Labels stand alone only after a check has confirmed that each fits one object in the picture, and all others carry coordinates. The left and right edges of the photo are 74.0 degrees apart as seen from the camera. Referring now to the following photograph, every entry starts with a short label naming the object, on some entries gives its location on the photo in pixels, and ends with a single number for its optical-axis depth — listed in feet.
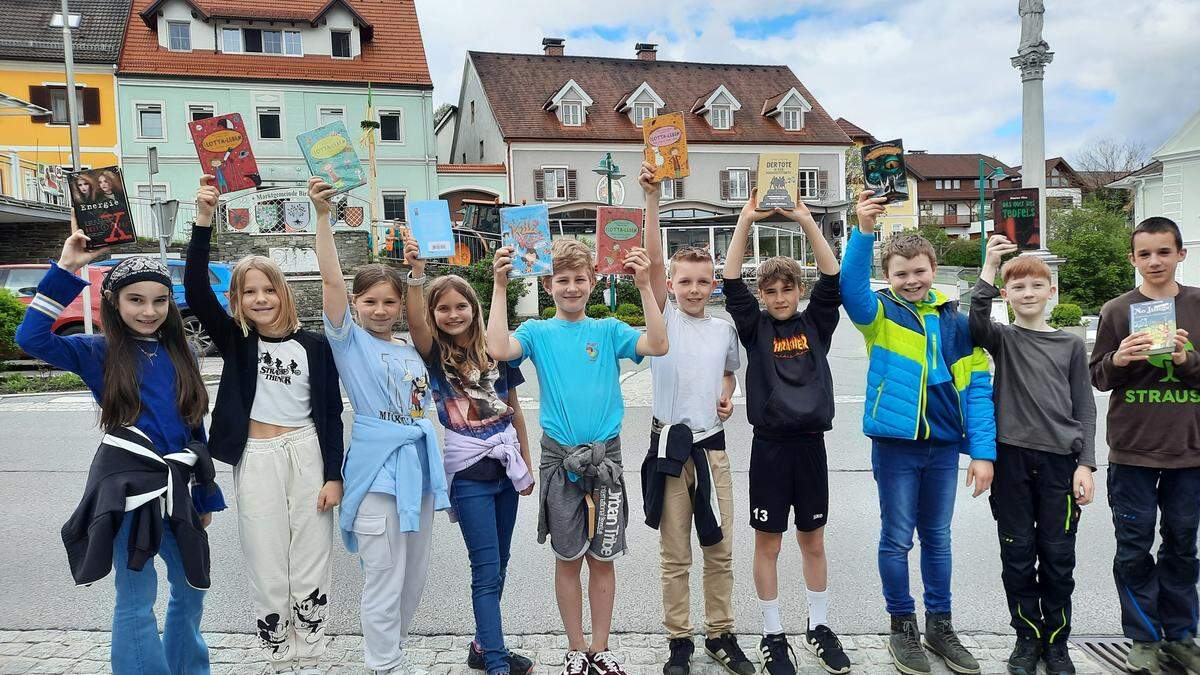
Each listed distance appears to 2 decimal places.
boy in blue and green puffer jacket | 12.17
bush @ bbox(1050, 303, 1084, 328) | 56.08
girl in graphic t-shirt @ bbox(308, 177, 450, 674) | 11.14
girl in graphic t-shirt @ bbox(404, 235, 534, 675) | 11.67
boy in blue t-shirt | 11.70
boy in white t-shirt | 11.99
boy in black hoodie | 12.01
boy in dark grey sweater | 11.78
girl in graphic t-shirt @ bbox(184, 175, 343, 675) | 10.87
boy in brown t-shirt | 11.73
